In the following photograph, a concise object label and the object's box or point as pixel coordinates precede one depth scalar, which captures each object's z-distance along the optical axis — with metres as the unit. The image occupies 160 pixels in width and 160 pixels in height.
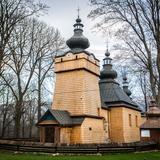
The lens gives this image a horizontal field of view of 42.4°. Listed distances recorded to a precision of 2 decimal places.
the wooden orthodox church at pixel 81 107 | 17.19
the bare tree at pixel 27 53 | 19.51
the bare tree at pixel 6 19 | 13.32
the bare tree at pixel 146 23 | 12.38
